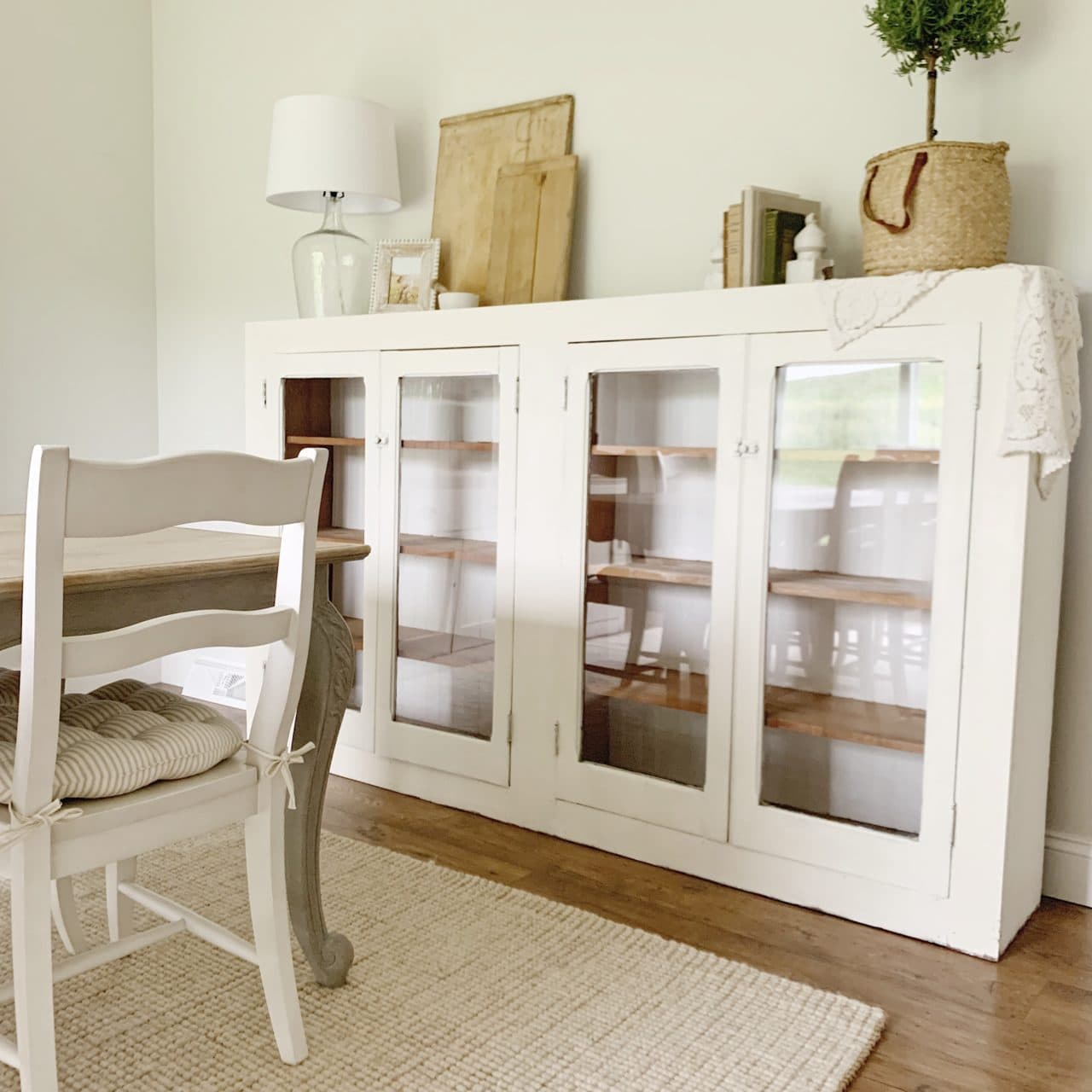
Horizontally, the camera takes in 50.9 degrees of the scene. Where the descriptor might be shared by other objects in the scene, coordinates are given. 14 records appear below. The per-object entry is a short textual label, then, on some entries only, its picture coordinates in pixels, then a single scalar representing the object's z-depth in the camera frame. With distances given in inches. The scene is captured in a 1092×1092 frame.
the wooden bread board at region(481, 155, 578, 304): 121.5
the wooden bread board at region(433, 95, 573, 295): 125.0
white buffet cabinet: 87.3
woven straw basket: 87.9
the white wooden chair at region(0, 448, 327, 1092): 55.6
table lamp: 128.1
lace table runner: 82.1
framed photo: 130.6
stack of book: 99.1
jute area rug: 69.7
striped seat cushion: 60.5
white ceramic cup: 122.4
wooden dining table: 65.8
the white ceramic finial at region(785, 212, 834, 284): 98.1
